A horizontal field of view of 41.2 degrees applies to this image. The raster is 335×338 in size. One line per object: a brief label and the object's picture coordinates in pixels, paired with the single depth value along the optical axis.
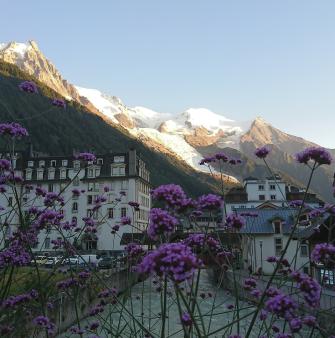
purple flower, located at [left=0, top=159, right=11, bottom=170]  5.91
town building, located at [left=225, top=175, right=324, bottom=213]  77.44
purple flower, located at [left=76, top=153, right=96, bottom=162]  6.89
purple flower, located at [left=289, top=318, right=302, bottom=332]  3.30
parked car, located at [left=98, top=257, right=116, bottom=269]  41.31
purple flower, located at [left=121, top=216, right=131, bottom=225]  7.36
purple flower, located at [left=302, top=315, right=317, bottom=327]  3.68
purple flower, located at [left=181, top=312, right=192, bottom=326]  3.33
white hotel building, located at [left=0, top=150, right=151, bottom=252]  61.91
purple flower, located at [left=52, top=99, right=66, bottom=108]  6.90
